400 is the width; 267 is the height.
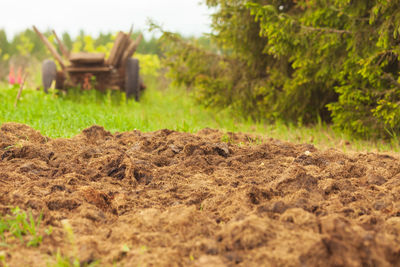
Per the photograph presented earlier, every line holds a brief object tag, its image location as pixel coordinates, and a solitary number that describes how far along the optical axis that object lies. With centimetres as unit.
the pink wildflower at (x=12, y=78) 949
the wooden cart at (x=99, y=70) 784
